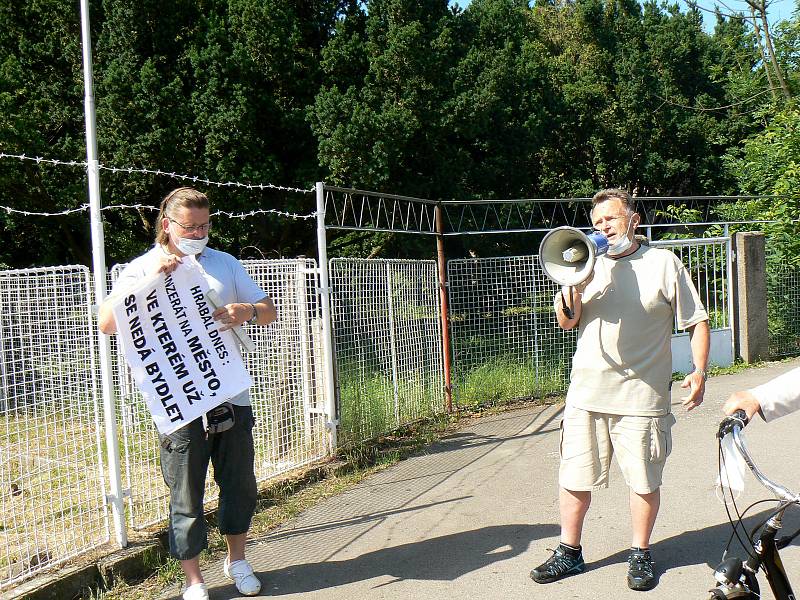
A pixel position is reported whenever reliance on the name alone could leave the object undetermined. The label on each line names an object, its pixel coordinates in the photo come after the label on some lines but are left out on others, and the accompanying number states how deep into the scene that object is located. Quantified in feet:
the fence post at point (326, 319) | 21.90
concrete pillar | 39.34
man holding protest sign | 12.57
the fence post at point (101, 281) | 14.55
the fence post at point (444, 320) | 29.55
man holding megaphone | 13.14
